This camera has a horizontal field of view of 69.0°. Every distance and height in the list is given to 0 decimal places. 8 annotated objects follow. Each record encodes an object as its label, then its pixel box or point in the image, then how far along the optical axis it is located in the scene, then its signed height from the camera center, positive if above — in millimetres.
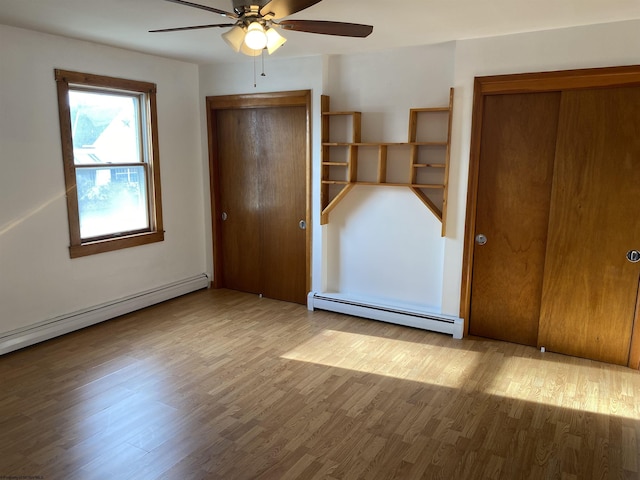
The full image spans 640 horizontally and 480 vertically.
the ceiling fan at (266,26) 2334 +749
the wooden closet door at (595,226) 3369 -435
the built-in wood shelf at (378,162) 4012 +29
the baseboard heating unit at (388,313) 4133 -1377
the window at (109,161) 4037 +13
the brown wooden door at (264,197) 4836 -359
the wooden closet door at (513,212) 3672 -365
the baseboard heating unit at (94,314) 3740 -1385
